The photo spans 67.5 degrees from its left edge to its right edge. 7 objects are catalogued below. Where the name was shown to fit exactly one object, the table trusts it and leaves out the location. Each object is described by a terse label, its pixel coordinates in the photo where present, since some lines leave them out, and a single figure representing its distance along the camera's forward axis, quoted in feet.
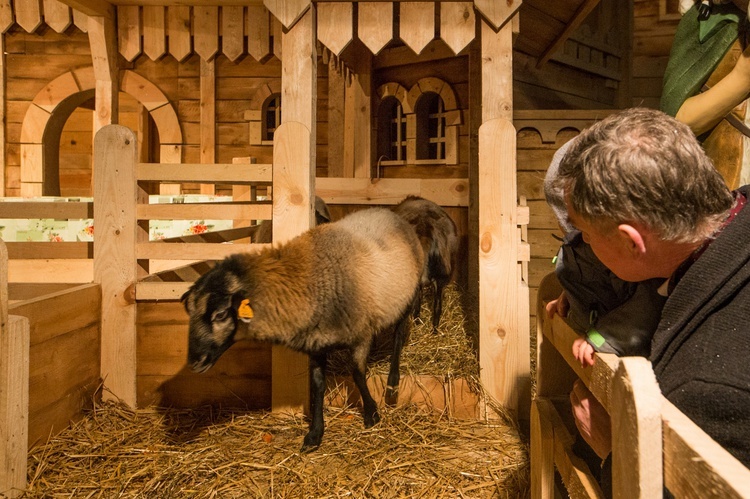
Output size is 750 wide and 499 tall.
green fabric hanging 7.92
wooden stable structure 12.05
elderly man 3.69
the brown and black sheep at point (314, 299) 10.09
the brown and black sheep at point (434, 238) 16.52
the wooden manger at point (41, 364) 8.56
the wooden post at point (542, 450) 6.91
